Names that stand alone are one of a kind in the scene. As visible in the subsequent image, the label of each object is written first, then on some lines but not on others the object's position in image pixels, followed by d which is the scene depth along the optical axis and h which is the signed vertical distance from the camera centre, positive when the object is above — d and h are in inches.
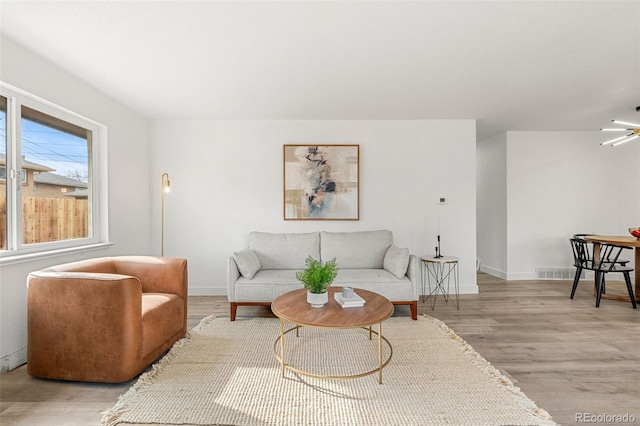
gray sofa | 125.6 -24.8
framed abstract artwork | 165.0 +18.3
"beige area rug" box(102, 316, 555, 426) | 66.3 -44.8
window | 92.6 +12.7
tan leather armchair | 76.9 -29.7
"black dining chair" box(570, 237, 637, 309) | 142.5 -28.2
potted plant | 88.7 -21.1
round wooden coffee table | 75.2 -27.6
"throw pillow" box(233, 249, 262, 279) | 127.5 -22.2
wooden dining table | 140.8 -18.0
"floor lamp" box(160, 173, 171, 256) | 157.9 +14.8
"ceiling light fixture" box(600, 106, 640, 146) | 127.1 +33.4
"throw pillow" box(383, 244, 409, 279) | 129.6 -22.3
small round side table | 164.7 -36.8
